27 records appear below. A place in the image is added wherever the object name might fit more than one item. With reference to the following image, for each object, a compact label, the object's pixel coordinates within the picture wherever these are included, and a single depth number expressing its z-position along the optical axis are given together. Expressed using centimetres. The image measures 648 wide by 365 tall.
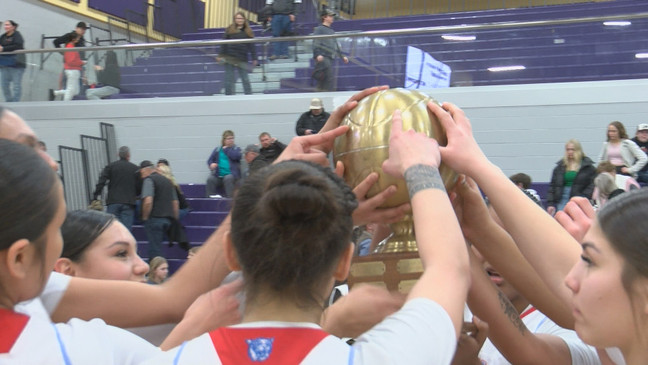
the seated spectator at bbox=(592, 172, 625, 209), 718
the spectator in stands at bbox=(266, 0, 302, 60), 1395
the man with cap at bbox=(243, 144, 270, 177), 1041
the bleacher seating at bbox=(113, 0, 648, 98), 987
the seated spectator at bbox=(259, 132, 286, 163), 1002
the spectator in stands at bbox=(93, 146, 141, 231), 1003
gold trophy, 163
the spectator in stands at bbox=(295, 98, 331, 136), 987
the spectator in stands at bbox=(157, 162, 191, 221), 1014
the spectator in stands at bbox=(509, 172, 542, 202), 830
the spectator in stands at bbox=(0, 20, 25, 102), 1168
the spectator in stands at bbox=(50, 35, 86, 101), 1152
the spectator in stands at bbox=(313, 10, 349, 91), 1076
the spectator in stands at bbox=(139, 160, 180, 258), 965
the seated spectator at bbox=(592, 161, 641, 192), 787
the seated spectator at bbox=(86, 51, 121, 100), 1157
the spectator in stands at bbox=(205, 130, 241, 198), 1115
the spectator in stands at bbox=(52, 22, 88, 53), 1358
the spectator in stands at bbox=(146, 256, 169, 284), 696
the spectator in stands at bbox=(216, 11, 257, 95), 1116
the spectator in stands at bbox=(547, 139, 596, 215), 861
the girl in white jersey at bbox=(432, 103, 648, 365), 139
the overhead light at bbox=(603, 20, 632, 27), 968
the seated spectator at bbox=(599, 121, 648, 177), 862
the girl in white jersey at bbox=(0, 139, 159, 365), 129
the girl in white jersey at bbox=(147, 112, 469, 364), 125
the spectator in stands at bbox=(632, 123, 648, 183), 889
